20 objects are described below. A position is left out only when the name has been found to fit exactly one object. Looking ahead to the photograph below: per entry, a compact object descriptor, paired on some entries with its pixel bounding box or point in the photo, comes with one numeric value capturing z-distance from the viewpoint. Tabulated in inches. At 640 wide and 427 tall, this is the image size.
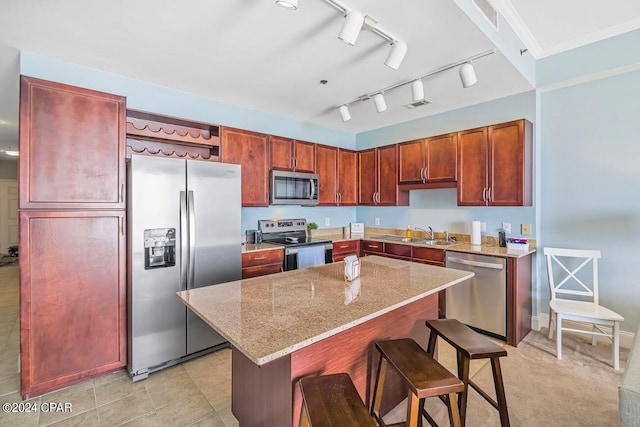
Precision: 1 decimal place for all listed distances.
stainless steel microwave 144.6
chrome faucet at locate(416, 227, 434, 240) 158.0
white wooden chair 96.8
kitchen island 46.1
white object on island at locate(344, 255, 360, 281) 74.8
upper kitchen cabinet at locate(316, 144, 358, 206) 169.9
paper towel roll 138.3
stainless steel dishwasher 115.0
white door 287.3
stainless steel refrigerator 93.0
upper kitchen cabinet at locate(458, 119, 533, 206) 121.3
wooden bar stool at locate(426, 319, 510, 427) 60.7
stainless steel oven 134.8
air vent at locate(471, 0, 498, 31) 81.7
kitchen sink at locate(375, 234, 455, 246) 149.4
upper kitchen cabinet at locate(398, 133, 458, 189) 142.0
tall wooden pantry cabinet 81.7
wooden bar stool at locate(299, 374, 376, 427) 41.6
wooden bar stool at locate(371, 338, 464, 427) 49.7
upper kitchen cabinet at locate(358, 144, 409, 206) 167.0
